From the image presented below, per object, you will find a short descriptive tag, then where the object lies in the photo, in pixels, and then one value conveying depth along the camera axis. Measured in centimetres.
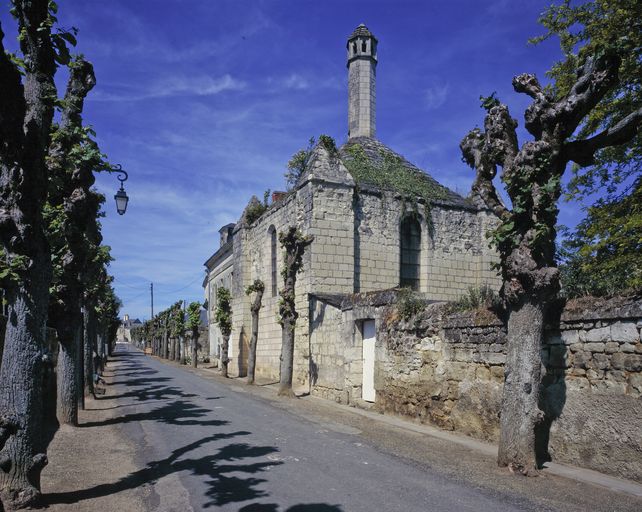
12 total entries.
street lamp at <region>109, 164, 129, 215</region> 1226
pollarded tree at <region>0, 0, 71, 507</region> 475
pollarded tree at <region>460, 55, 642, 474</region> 652
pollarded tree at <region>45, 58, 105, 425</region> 912
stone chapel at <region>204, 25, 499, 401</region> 1531
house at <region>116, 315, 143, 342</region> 14555
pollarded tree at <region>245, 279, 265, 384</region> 1902
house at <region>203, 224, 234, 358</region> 3189
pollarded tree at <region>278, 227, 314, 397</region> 1541
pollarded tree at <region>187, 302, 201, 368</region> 3183
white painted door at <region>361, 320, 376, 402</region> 1274
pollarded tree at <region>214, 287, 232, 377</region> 2316
